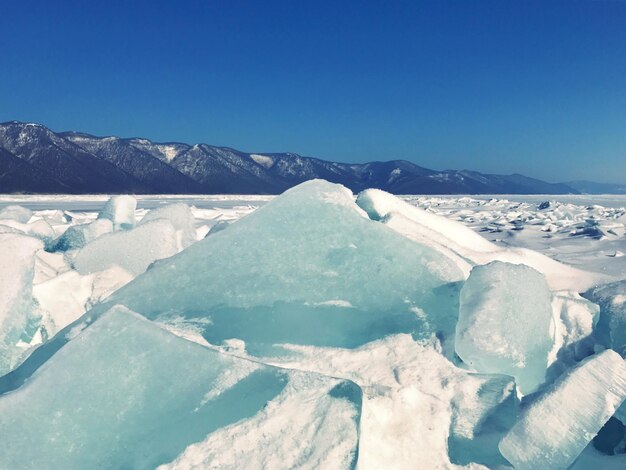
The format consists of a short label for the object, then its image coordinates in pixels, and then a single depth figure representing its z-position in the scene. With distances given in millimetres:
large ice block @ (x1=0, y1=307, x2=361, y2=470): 1168
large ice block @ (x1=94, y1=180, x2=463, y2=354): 1626
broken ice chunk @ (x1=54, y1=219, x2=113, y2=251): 2961
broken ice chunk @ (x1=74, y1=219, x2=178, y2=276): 2455
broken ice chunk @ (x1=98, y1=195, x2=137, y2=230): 3709
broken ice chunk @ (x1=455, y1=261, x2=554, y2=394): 1429
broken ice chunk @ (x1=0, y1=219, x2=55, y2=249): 3340
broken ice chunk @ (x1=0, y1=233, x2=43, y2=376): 1696
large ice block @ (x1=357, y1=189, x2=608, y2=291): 2158
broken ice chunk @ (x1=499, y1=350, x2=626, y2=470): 1146
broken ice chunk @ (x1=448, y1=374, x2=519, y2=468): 1239
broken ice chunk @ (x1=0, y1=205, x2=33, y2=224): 3945
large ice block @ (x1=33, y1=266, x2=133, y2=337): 2055
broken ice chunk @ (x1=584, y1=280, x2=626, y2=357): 1645
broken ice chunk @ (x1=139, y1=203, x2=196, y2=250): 3004
